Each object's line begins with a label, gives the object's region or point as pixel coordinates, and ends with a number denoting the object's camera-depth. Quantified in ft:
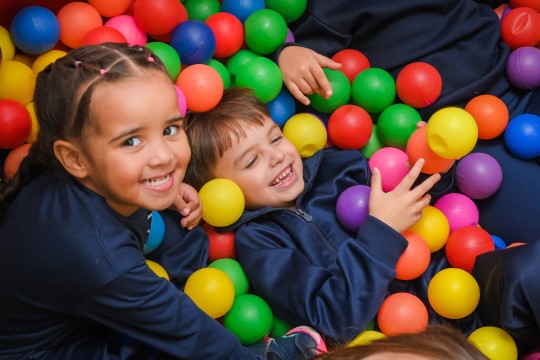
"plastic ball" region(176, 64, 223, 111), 4.91
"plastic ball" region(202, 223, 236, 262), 5.04
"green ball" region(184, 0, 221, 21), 5.60
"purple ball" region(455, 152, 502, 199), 5.04
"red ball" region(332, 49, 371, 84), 5.68
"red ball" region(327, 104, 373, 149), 5.23
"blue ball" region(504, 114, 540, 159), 5.15
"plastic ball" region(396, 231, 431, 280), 4.58
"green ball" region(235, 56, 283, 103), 5.10
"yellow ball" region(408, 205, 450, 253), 4.79
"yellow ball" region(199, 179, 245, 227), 4.67
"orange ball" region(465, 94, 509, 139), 5.23
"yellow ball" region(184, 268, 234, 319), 4.35
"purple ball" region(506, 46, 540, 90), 5.42
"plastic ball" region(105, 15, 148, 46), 5.17
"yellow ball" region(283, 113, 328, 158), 5.26
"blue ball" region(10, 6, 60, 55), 4.83
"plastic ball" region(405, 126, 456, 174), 4.70
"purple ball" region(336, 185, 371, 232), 4.76
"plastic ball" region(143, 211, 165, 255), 4.63
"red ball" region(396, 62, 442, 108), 5.29
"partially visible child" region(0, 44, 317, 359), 3.43
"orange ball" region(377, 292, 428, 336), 4.44
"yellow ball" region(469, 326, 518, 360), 4.30
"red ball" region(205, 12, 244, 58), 5.34
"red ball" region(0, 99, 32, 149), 4.57
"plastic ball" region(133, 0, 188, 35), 4.99
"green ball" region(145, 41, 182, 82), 4.92
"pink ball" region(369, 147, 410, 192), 4.96
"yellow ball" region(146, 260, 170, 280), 4.49
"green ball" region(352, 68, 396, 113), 5.39
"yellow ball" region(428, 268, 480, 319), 4.48
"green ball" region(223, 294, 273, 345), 4.51
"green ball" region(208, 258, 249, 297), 4.80
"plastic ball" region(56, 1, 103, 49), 5.04
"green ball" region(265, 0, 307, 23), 5.59
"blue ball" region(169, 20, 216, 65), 5.07
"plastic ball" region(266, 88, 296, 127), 5.46
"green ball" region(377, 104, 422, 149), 5.28
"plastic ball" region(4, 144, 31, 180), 4.66
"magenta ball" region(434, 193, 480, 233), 5.13
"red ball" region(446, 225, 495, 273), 4.76
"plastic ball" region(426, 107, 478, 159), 4.45
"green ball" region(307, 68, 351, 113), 5.40
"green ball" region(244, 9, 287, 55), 5.29
